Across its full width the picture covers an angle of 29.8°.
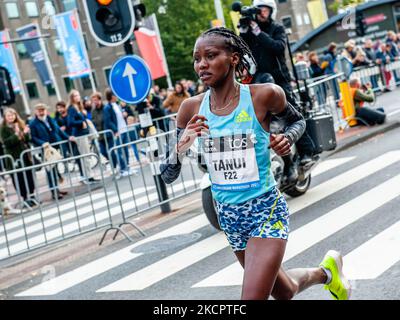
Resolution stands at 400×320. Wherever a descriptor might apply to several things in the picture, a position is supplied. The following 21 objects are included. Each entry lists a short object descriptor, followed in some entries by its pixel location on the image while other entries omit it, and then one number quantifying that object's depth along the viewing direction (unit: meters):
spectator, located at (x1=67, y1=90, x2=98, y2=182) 15.79
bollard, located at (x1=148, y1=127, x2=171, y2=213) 10.09
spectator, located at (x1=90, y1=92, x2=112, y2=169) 17.30
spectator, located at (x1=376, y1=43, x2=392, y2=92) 22.84
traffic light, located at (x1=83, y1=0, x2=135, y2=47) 9.73
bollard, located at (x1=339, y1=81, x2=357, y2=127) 15.39
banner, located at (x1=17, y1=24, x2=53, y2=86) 32.12
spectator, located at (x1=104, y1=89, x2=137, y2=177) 16.39
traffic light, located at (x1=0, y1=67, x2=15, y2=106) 11.66
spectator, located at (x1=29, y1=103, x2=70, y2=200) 15.30
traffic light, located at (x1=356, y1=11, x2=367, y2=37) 26.30
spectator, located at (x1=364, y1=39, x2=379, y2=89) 21.84
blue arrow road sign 9.76
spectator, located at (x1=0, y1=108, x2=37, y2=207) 14.54
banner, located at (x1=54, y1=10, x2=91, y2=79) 30.27
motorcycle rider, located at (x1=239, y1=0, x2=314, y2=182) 8.54
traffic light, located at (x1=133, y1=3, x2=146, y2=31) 9.96
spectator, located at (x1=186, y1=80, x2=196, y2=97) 24.83
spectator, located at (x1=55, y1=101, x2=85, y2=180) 16.02
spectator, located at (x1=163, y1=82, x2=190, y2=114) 18.56
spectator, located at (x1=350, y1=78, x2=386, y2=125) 14.81
